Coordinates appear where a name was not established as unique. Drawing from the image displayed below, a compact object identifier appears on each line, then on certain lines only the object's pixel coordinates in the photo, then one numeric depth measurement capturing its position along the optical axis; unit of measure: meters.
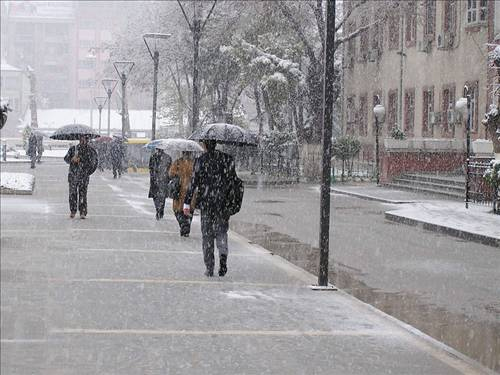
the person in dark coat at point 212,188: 11.58
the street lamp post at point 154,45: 33.47
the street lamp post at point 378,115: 37.72
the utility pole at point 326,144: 10.95
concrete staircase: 30.44
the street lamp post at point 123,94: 50.24
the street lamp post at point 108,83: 52.66
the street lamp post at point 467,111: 25.39
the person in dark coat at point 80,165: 19.30
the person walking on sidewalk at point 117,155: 43.72
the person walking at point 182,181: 16.62
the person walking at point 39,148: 61.78
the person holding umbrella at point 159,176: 19.70
